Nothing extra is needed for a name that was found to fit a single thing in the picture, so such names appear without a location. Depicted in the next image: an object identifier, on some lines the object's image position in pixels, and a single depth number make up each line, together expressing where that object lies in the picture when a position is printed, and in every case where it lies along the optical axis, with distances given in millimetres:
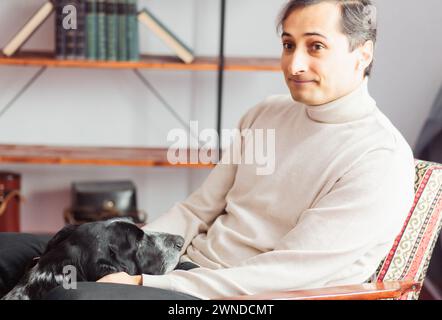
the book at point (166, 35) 3064
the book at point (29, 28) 3043
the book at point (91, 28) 3045
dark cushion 1846
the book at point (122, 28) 3064
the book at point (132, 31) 3066
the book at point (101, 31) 3053
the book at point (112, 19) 3061
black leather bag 3178
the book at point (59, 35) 3053
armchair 1881
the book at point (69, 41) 3055
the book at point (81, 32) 3047
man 1697
